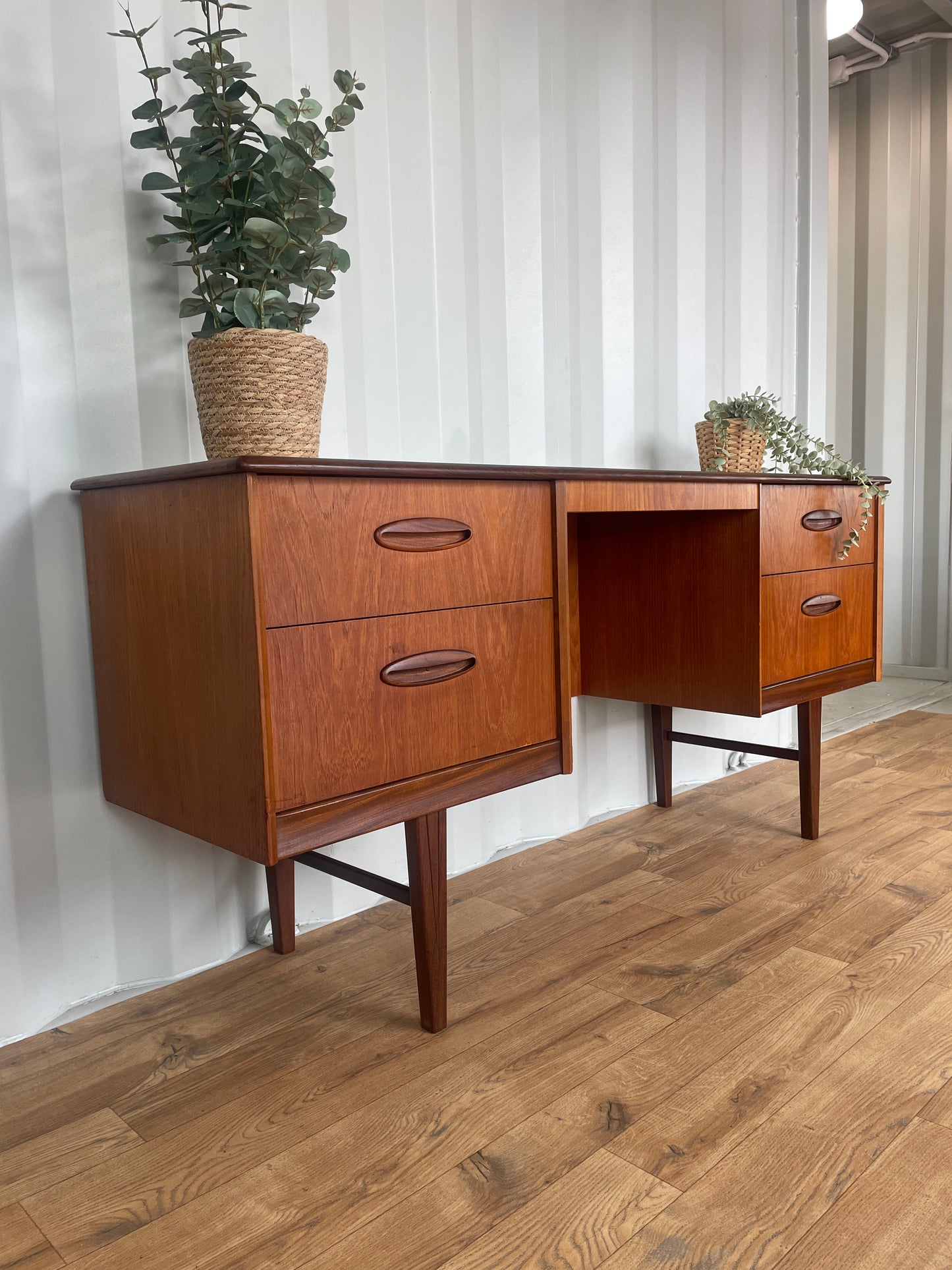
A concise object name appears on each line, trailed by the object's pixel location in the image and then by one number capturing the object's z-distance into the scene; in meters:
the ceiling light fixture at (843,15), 2.77
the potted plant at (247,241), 1.19
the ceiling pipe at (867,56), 3.56
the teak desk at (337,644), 1.02
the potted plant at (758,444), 1.85
